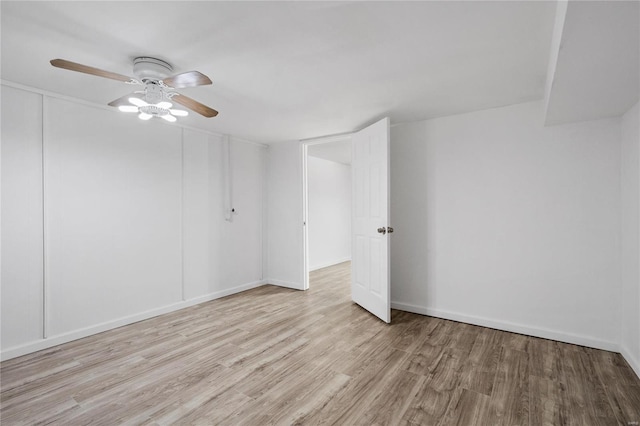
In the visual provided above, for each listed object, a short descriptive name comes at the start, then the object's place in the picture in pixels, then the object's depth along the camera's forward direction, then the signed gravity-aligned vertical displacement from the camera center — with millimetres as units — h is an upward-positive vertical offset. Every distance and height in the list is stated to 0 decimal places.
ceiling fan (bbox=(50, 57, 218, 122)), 1824 +856
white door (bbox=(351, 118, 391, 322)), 3168 -77
